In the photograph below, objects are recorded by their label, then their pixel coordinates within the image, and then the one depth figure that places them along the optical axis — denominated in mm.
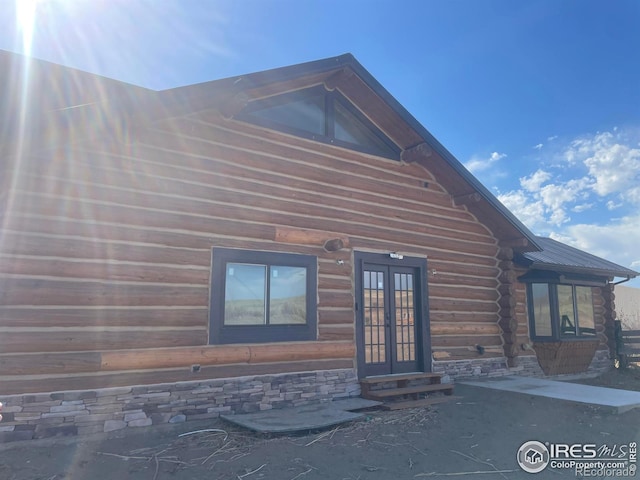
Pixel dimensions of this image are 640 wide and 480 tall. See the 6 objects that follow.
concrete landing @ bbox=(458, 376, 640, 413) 6730
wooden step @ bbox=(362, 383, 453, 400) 7199
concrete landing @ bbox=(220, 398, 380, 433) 5381
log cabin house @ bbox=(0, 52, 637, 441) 5059
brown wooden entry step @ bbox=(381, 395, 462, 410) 6877
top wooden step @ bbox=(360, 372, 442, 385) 7395
